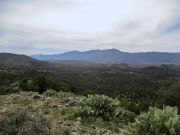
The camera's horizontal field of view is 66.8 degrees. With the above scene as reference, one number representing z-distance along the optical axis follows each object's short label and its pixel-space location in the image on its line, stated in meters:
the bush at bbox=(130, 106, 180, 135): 3.38
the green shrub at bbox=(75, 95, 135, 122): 4.91
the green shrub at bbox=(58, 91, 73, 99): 7.85
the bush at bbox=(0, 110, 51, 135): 2.96
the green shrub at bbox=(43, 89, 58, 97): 8.31
